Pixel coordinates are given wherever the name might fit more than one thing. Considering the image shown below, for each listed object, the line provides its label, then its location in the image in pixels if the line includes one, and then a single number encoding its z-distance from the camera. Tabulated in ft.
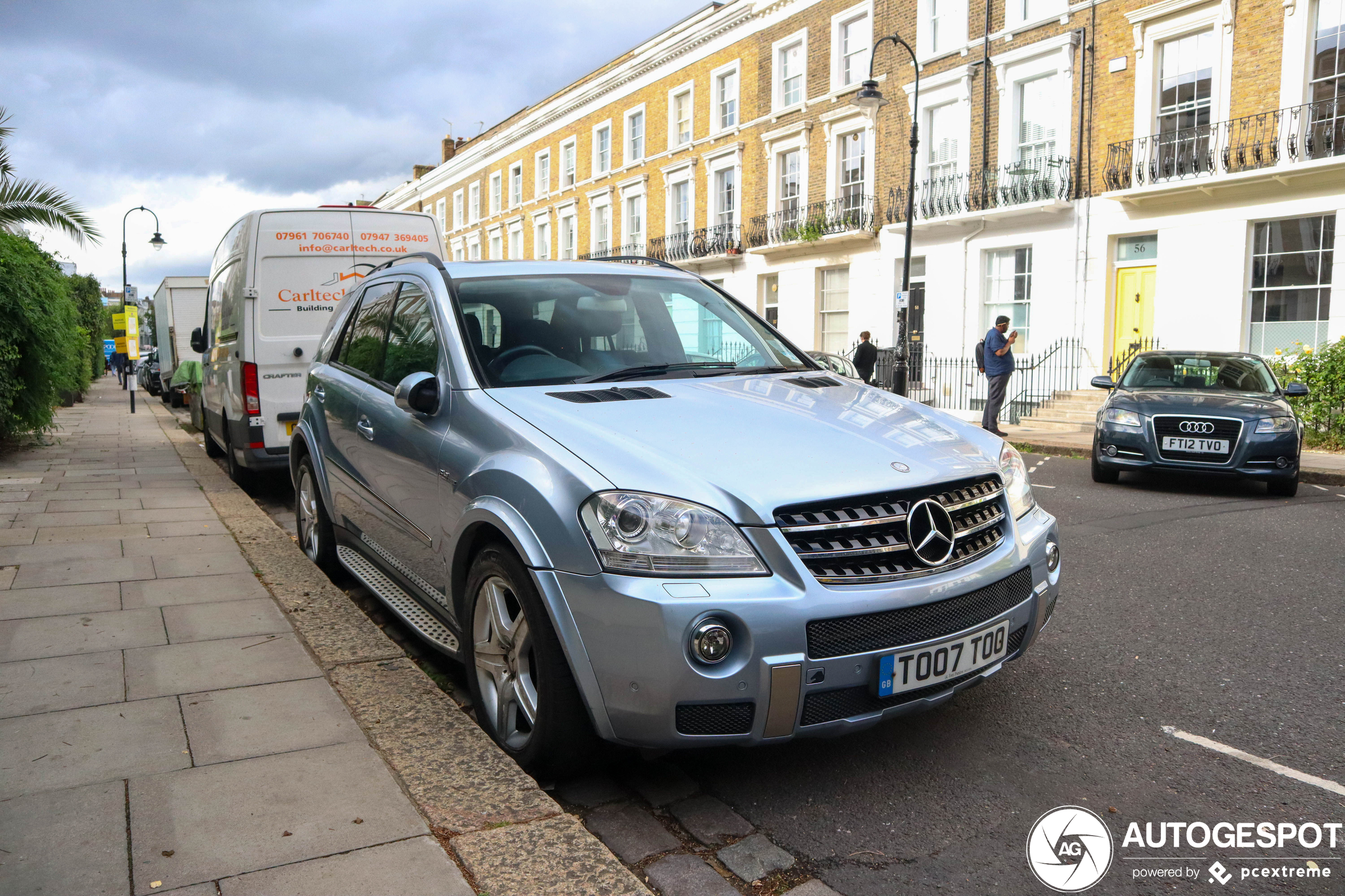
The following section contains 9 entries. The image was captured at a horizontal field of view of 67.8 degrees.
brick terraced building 56.24
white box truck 81.51
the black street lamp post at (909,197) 62.23
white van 28.50
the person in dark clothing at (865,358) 67.15
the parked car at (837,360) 47.62
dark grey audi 30.66
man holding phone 52.80
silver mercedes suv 8.96
